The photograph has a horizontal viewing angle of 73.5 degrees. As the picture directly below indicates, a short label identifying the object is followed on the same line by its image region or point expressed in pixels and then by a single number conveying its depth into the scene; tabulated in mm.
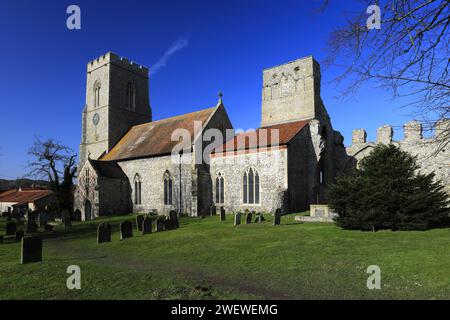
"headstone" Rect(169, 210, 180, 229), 16250
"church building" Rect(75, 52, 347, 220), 21297
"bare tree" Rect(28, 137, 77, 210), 28234
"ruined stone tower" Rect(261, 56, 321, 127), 27162
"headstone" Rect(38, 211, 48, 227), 19781
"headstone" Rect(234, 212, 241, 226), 15877
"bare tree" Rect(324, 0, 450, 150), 3881
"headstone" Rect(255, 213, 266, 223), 17052
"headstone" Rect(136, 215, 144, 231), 16544
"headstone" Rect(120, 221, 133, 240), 13508
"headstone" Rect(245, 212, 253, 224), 16362
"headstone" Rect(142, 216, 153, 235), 14594
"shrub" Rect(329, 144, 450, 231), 12148
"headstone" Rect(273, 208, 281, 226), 15273
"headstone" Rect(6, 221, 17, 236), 16720
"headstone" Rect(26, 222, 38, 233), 17406
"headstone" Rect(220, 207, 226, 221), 18438
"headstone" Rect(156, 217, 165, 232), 15461
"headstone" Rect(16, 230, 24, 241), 14578
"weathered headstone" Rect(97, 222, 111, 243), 12766
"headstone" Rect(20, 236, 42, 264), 8922
